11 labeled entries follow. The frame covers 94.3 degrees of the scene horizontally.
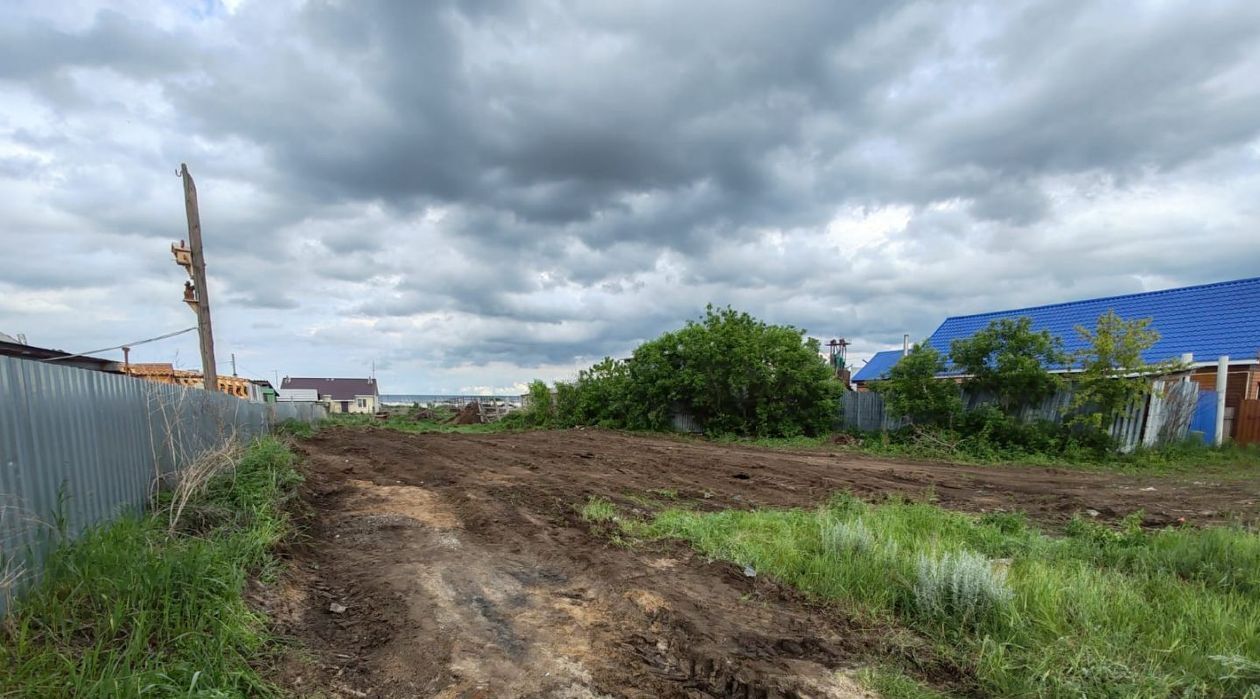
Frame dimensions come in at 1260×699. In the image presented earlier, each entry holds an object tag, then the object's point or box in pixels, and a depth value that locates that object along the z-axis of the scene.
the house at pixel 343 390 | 65.56
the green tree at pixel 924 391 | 15.31
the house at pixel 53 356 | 13.14
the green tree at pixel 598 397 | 22.78
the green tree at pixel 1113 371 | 12.65
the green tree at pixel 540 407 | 26.03
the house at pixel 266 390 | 23.92
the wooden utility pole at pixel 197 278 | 11.16
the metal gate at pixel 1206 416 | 13.73
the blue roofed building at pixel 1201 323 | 15.96
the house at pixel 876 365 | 37.78
